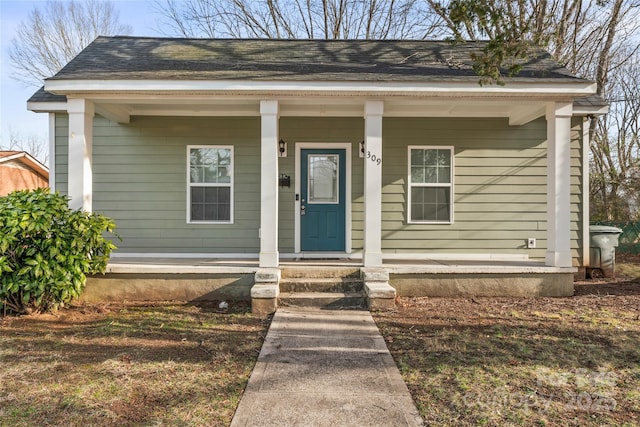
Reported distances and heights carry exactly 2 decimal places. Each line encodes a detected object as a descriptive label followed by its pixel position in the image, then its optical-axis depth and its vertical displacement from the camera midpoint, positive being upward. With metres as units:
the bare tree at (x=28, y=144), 25.17 +4.53
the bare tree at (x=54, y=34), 18.08 +8.57
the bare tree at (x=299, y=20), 14.56 +7.43
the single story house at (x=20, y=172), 14.26 +1.64
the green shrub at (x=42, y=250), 4.28 -0.42
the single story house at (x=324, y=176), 6.54 +0.64
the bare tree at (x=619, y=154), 12.95 +2.24
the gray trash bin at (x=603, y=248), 6.79 -0.57
